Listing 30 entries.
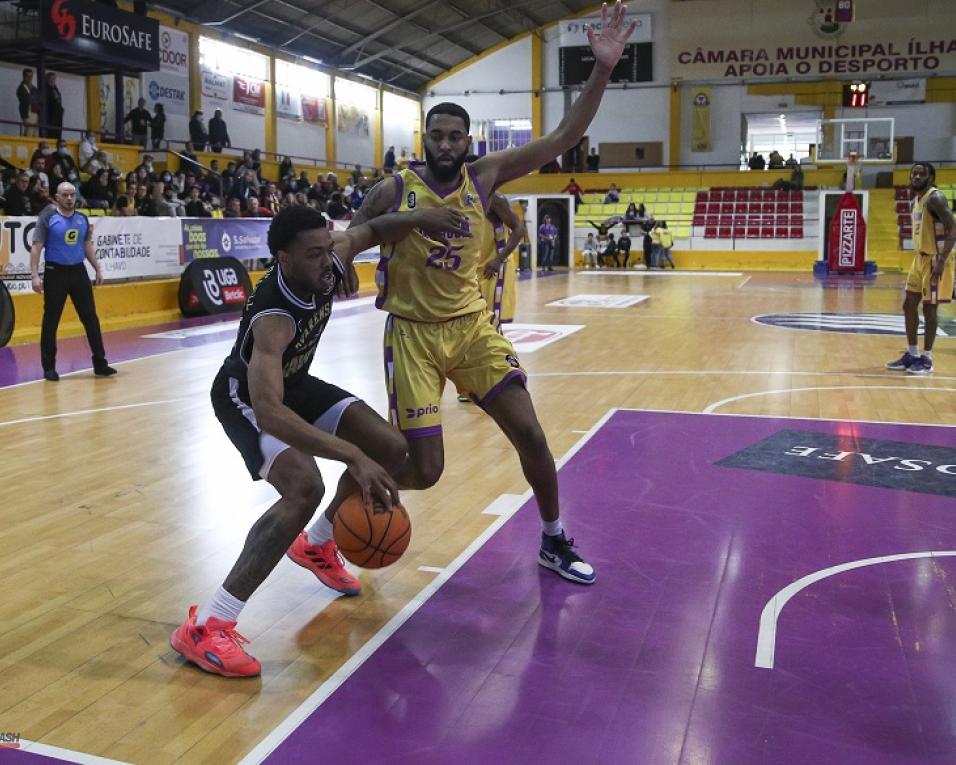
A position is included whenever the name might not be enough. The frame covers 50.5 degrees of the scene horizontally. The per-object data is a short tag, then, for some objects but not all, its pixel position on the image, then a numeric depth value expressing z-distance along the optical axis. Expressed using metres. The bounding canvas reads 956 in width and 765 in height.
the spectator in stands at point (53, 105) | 20.30
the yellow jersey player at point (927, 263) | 8.73
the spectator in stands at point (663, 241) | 29.89
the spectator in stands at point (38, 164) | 16.22
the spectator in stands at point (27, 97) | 19.69
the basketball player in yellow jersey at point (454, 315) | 3.98
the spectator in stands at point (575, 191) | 32.44
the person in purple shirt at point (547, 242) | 29.27
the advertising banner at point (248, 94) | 29.55
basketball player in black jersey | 3.10
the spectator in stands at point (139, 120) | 23.31
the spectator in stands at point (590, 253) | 30.16
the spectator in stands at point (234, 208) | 17.83
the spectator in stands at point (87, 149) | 19.42
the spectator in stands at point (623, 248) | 30.03
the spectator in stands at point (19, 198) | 13.43
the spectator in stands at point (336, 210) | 22.00
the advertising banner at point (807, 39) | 32.84
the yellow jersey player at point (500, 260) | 7.03
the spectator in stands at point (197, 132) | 25.27
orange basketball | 3.48
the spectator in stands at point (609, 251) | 29.97
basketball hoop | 23.59
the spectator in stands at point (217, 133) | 26.14
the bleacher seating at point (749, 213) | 30.91
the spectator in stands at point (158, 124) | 23.70
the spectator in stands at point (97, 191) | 16.66
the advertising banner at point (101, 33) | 19.02
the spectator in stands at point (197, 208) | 17.58
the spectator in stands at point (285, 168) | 26.76
